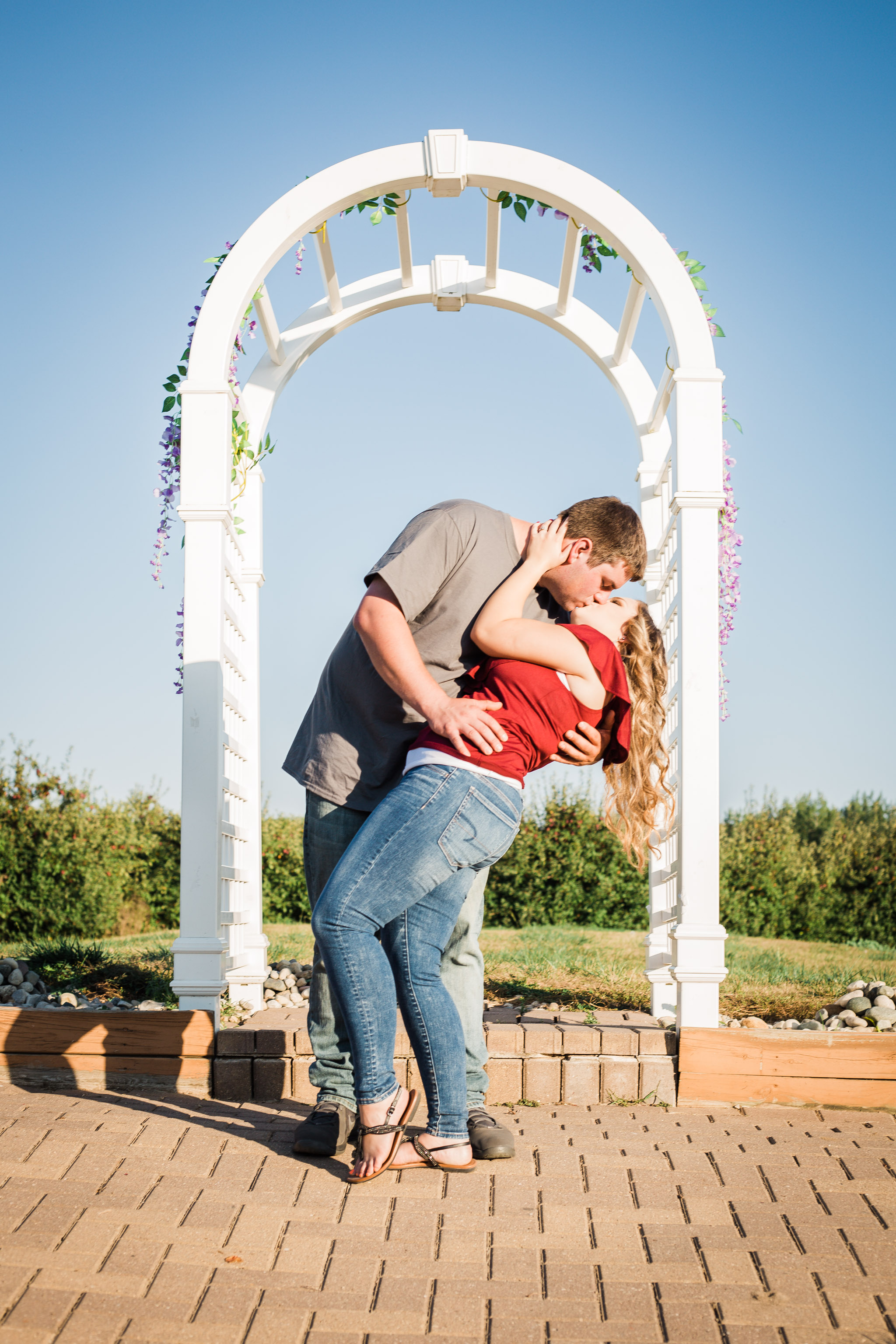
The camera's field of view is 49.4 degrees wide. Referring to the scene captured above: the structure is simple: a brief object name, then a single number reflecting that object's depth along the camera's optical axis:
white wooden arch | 2.88
